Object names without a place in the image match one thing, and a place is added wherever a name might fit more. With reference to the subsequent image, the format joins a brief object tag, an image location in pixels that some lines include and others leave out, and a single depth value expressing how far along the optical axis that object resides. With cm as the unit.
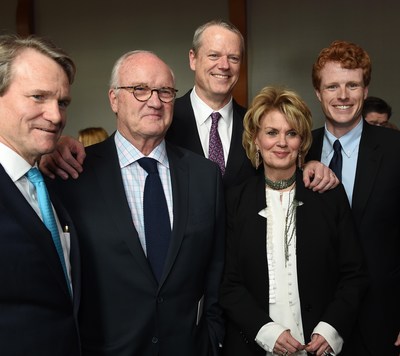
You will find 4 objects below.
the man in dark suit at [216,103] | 275
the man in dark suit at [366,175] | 249
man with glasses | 205
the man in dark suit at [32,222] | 151
